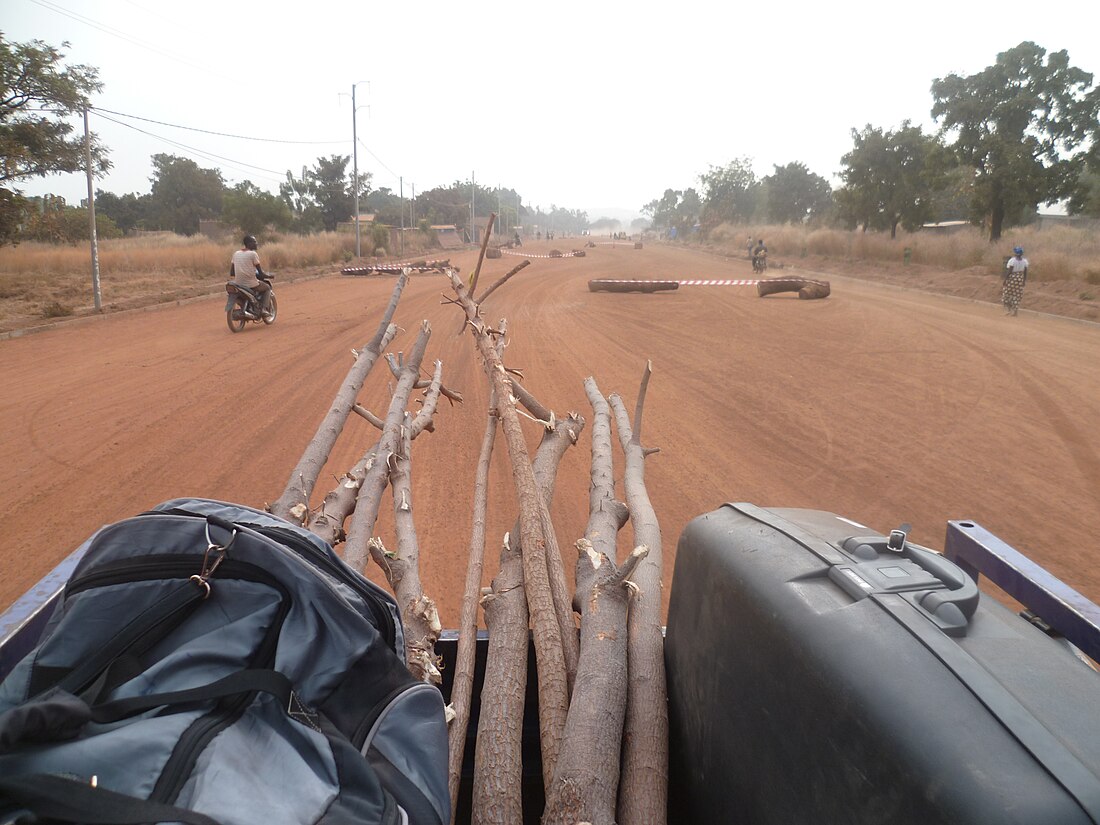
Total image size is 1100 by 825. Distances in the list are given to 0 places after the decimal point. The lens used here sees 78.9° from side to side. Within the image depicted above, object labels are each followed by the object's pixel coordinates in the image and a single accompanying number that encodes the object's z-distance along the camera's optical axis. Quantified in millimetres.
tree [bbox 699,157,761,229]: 64250
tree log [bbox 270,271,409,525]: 2732
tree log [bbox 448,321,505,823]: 1731
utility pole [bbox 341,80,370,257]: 30053
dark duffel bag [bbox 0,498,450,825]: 985
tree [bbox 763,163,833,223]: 51312
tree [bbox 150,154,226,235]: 44188
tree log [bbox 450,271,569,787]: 1730
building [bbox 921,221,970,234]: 36150
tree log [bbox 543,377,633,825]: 1452
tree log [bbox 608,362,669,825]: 1580
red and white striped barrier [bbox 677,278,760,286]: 18531
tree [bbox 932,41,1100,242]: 21406
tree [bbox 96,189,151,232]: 42812
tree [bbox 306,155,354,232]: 44378
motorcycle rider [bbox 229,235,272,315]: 11773
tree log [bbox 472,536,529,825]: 1561
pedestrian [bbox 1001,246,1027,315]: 15203
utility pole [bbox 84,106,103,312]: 13203
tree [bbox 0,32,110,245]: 13883
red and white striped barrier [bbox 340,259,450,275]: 23330
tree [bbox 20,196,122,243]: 15062
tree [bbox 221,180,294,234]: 33250
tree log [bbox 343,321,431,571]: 2611
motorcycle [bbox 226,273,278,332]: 11477
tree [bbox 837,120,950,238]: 29125
